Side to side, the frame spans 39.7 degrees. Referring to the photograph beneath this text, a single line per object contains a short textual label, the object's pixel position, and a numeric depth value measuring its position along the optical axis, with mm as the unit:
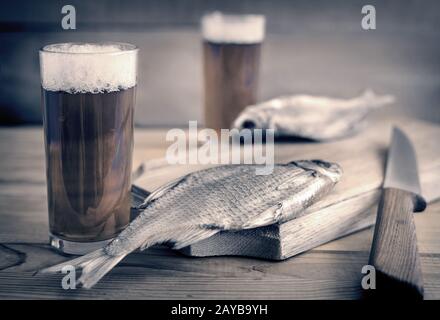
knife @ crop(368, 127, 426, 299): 666
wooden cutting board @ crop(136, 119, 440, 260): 799
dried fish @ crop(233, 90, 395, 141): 1303
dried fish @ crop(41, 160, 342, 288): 720
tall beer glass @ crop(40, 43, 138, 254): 750
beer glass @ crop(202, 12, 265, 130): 1335
